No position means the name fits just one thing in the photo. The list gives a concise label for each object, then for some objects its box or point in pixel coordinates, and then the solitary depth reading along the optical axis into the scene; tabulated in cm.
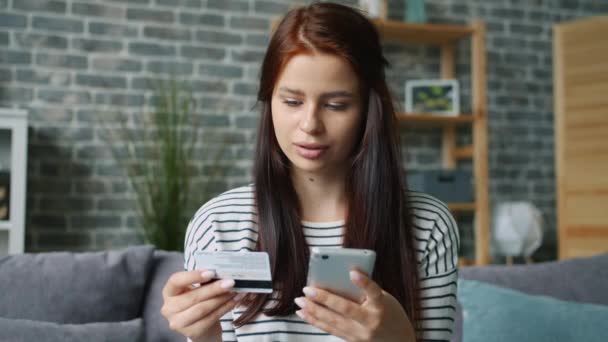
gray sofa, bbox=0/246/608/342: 168
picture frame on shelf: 365
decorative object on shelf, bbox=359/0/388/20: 353
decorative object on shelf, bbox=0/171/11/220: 285
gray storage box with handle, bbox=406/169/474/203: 350
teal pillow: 164
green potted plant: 307
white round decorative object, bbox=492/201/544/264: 364
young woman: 119
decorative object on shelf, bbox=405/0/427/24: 366
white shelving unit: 284
